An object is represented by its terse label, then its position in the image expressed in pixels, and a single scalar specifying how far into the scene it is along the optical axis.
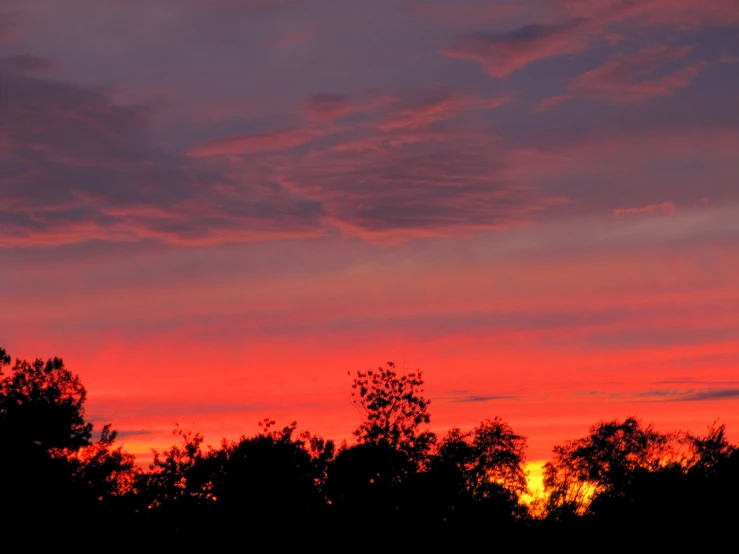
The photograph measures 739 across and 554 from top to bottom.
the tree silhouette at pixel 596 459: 96.00
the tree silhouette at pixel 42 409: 66.06
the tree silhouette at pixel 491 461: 89.25
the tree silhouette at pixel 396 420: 82.00
